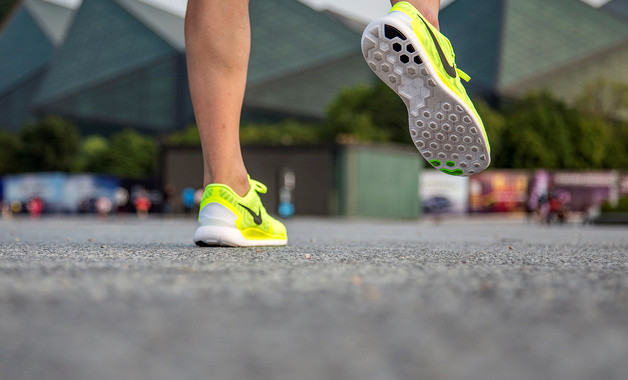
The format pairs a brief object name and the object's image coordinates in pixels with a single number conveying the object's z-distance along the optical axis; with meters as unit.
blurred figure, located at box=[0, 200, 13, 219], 24.18
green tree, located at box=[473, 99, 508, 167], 36.94
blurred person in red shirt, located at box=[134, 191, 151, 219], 19.75
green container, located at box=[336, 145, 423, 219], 22.55
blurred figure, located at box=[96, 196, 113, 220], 17.72
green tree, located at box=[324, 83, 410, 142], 34.28
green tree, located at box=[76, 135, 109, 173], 45.44
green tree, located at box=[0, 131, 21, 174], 44.84
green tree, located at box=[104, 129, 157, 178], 44.28
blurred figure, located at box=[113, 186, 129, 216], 25.59
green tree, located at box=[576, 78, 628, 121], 45.19
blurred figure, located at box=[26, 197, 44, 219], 22.59
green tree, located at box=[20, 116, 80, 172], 44.50
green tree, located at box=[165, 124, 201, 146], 40.81
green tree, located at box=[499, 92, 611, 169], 37.62
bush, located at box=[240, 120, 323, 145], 39.75
